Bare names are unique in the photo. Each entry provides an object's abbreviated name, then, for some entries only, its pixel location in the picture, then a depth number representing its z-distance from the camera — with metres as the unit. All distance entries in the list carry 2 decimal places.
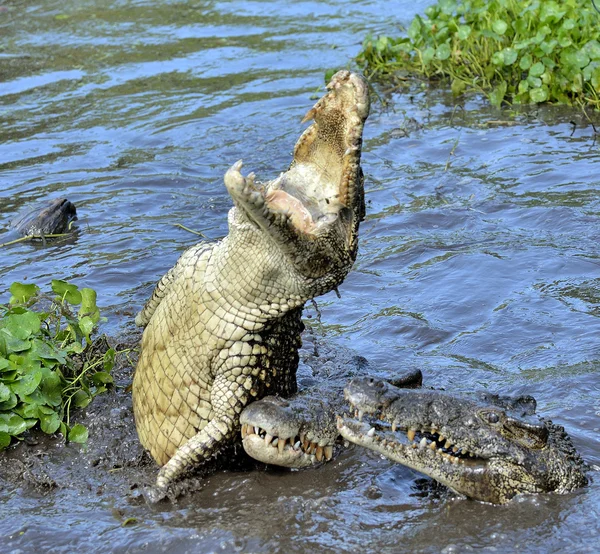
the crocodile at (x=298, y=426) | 8.62
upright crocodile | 8.34
